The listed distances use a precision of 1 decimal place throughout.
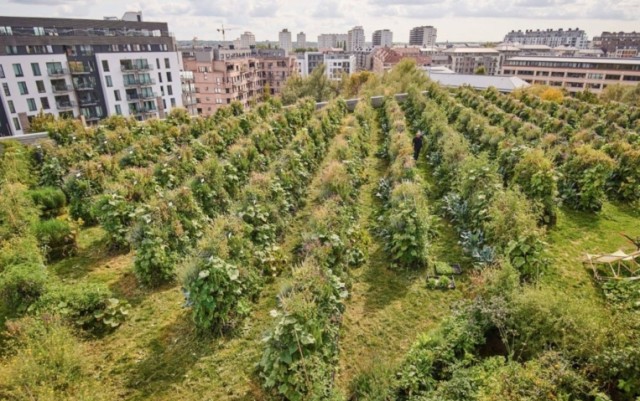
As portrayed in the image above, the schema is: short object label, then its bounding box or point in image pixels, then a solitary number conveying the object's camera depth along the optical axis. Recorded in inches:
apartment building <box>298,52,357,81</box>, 4087.1
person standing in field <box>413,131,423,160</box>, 605.6
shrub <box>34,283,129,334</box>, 227.3
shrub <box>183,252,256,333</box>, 224.4
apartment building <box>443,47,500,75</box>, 4694.9
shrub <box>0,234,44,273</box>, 255.6
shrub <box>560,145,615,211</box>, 416.8
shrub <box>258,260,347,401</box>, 182.7
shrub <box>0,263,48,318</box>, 226.1
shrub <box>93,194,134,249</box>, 326.0
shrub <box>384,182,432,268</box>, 315.6
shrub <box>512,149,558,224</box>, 381.4
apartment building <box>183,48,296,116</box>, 2413.4
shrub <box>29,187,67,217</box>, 392.3
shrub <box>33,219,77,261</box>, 322.0
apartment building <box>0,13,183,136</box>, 1446.9
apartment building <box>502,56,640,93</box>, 2819.9
